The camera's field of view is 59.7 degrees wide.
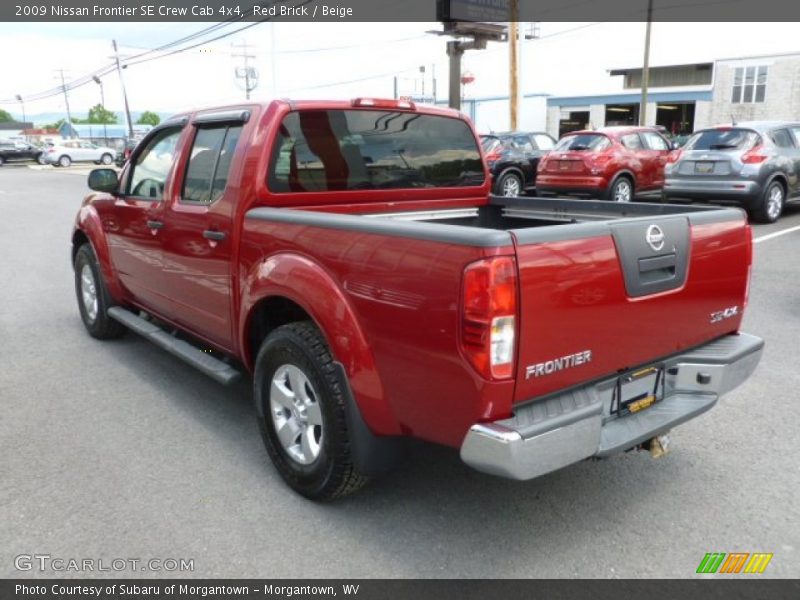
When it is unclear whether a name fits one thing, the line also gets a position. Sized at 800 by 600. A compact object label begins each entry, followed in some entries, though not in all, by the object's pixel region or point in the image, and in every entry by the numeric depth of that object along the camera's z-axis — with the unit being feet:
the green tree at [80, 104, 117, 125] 511.81
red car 44.70
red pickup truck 8.28
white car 135.54
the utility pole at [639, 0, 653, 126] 88.89
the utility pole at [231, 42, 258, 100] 127.65
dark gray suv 37.83
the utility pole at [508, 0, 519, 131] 81.51
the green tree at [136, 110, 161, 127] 444.14
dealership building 142.00
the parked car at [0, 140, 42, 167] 144.36
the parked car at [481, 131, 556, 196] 54.90
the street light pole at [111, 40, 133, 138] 180.96
